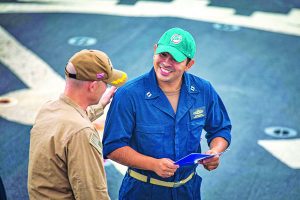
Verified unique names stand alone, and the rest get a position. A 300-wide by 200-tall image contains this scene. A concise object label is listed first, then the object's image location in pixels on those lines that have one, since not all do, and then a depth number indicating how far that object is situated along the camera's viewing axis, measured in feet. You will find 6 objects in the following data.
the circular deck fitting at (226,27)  53.94
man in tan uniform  17.88
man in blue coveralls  20.98
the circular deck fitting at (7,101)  40.00
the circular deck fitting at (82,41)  50.01
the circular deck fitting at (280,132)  37.32
